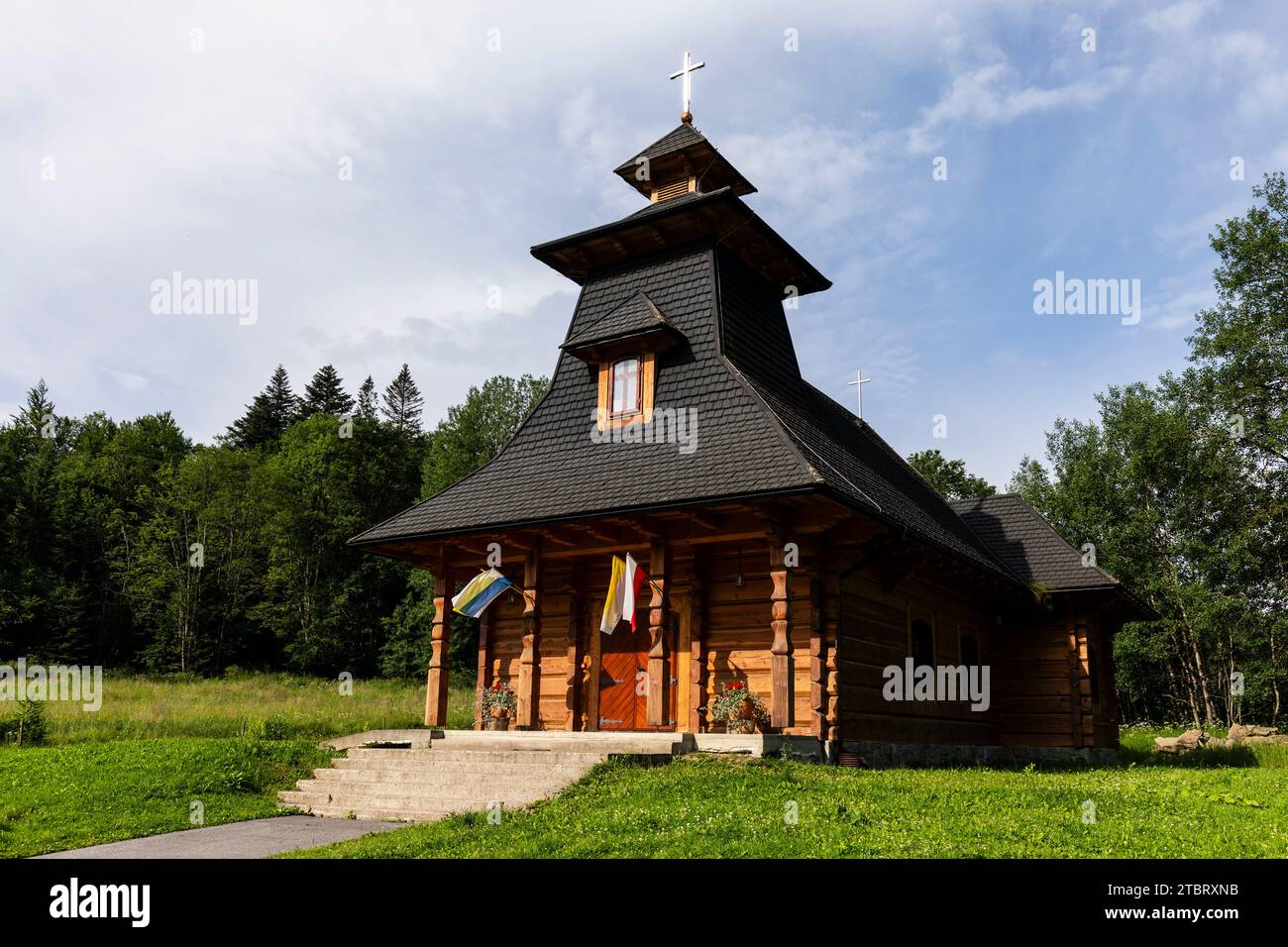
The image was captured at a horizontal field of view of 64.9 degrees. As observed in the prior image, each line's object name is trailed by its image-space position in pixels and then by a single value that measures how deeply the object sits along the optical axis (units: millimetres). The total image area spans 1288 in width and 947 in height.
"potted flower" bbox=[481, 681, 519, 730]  16828
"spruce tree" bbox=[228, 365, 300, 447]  66812
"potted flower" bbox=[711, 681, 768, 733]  13773
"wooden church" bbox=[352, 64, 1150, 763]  14492
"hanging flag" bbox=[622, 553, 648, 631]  14141
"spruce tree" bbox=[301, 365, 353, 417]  69938
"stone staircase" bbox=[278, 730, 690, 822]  11422
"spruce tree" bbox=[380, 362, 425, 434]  70500
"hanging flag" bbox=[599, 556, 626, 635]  14039
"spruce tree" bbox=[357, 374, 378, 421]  70312
